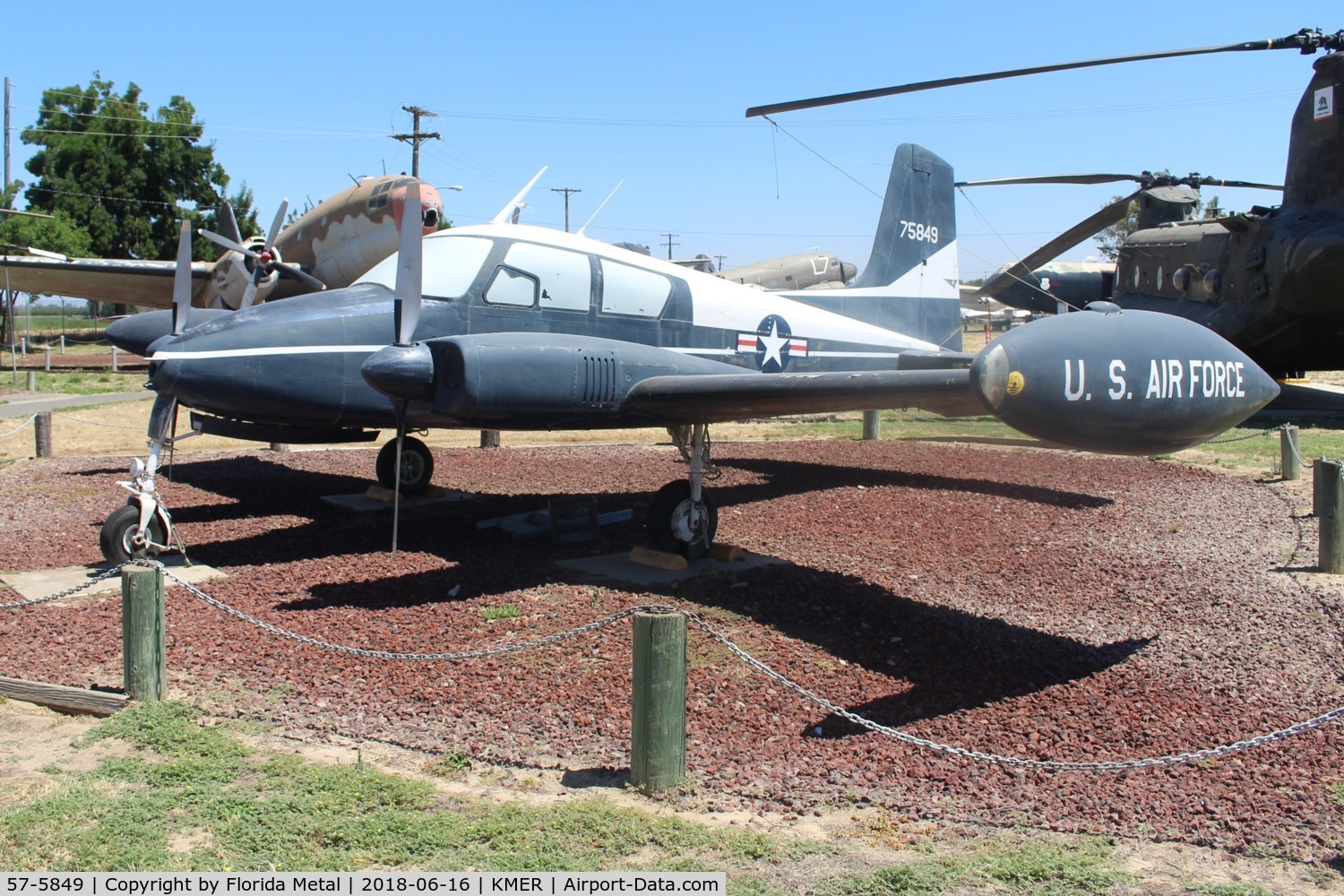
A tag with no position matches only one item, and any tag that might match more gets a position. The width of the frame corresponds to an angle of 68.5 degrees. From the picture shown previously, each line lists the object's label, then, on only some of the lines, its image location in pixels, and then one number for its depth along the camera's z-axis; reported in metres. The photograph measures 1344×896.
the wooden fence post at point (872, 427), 17.83
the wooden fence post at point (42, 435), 15.30
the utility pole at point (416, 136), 41.28
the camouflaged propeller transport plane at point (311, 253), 19.56
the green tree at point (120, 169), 50.88
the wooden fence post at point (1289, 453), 13.03
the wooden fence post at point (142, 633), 5.48
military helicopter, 17.67
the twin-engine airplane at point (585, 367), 5.41
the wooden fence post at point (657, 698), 4.58
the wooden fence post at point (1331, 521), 8.43
